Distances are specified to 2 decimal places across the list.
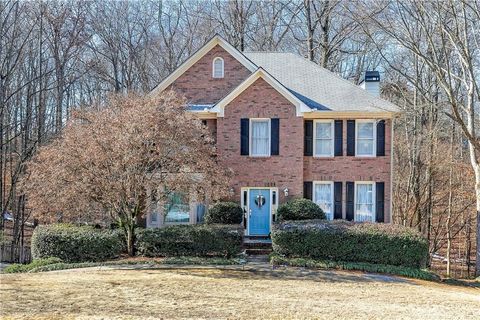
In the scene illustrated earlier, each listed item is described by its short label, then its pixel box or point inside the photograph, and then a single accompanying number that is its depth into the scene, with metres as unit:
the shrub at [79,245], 14.55
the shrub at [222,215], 17.39
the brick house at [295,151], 18.80
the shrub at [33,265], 13.89
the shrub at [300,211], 17.36
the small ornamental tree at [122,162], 13.43
